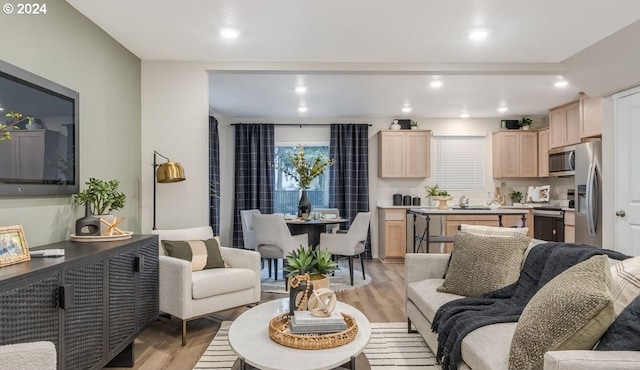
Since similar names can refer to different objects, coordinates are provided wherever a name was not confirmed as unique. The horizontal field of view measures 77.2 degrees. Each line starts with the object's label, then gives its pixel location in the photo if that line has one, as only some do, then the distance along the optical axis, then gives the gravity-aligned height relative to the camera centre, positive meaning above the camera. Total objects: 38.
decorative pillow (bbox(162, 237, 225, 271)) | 3.42 -0.54
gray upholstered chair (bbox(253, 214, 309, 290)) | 4.73 -0.58
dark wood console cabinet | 1.67 -0.56
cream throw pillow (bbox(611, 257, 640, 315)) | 1.58 -0.39
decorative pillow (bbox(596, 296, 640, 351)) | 1.33 -0.50
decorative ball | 2.08 -0.60
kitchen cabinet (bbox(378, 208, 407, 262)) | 6.75 -0.78
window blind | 7.40 +0.45
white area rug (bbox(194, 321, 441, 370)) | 2.63 -1.16
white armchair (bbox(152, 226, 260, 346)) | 3.06 -0.76
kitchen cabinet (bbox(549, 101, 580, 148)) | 5.93 +0.95
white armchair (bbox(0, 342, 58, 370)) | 1.23 -0.52
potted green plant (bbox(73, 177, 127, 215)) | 2.81 -0.04
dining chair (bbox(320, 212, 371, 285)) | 4.96 -0.64
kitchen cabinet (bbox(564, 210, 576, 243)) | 5.66 -0.57
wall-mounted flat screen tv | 2.17 +0.34
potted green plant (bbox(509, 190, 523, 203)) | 7.21 -0.17
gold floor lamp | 3.68 +0.16
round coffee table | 1.71 -0.74
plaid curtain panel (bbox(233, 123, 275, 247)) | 7.09 +0.34
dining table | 5.00 -0.48
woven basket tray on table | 1.87 -0.71
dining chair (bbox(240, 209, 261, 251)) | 5.52 -0.58
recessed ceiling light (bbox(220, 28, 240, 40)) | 3.29 +1.31
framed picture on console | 1.89 -0.27
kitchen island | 5.39 -0.34
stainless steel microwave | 6.12 +0.40
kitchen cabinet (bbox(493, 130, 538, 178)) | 7.04 +0.60
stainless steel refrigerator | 4.68 -0.08
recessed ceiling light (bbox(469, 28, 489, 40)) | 3.30 +1.29
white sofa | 1.25 -0.70
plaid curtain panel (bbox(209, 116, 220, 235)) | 6.55 +0.26
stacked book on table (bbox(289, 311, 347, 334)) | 1.96 -0.67
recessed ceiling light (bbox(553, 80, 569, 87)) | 4.95 +1.30
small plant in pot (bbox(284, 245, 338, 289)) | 2.34 -0.46
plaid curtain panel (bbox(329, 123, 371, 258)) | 7.14 +0.38
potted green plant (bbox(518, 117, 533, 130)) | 7.09 +1.13
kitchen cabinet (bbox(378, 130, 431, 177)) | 7.06 +0.61
